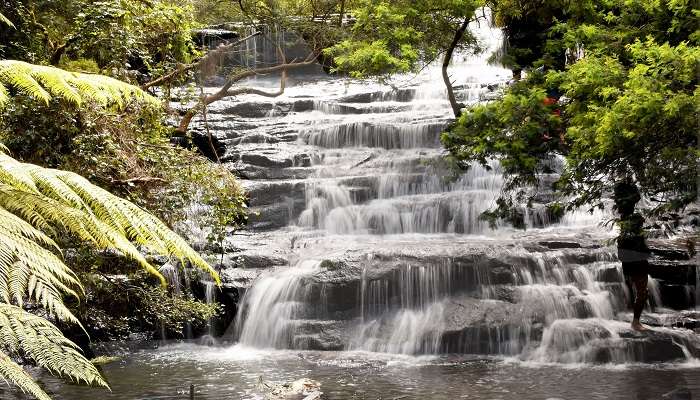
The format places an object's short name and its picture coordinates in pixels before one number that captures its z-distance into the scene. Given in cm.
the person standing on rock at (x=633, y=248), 881
